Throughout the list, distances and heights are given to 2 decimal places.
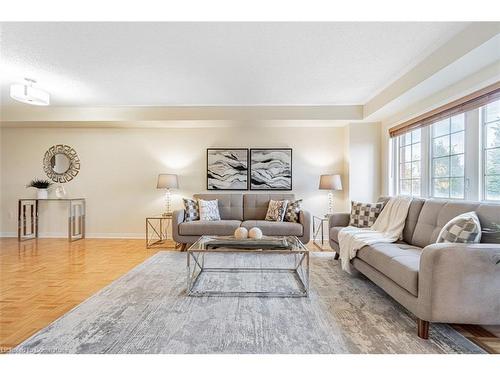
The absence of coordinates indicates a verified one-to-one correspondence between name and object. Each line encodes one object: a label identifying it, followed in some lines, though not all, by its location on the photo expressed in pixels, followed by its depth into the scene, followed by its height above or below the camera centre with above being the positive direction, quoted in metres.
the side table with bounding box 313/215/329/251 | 5.43 -0.79
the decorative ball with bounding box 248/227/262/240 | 3.22 -0.54
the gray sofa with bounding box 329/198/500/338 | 1.79 -0.61
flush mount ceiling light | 3.59 +1.15
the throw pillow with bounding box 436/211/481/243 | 2.12 -0.32
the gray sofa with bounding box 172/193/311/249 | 4.39 -0.63
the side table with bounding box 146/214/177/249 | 5.47 -0.84
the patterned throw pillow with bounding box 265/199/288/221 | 4.76 -0.41
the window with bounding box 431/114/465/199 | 3.29 +0.35
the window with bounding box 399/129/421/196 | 4.26 +0.36
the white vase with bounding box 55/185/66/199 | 5.52 -0.15
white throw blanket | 3.05 -0.52
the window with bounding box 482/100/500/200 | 2.80 +0.36
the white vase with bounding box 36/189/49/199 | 5.43 -0.19
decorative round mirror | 5.66 +0.41
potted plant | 5.44 -0.08
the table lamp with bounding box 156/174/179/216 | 5.11 +0.05
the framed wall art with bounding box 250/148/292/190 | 5.53 +0.31
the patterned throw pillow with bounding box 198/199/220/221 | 4.75 -0.41
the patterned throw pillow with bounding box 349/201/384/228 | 3.77 -0.36
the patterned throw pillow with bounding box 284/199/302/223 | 4.68 -0.41
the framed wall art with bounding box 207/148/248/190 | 5.53 +0.31
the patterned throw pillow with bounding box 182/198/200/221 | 4.66 -0.41
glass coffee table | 2.67 -0.98
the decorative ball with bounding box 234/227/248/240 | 3.26 -0.54
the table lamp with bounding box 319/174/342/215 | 5.05 +0.07
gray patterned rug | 1.76 -0.97
